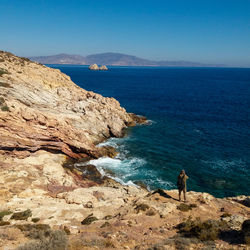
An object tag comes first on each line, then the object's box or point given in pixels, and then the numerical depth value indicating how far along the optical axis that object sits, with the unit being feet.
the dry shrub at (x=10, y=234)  44.97
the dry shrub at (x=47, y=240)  37.68
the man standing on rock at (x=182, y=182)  66.49
